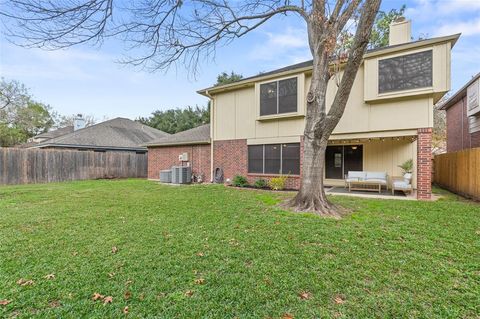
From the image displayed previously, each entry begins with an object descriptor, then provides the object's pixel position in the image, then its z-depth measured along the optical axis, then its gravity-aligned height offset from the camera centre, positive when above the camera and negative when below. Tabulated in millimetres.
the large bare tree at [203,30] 4434 +3012
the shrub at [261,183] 10867 -1074
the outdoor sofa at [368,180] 9158 -768
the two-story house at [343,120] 7844 +1640
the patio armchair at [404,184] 8516 -846
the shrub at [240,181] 11358 -1030
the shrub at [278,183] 10273 -997
